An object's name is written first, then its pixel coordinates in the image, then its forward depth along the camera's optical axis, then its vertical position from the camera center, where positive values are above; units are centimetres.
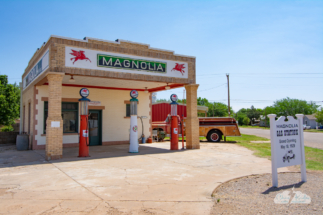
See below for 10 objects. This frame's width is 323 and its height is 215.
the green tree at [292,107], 8769 +448
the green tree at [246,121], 10531 +16
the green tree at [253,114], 12119 +326
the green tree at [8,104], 3135 +252
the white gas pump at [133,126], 1257 -14
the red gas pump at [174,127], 1383 -26
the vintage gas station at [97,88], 1066 +208
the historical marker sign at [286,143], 638 -57
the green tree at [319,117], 6204 +76
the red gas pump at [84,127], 1110 -13
